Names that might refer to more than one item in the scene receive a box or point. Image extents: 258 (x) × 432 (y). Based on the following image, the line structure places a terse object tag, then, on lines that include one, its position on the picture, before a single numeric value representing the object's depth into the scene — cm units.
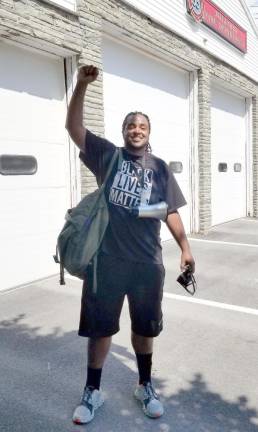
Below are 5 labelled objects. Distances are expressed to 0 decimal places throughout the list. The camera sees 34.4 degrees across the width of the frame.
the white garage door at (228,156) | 1068
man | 257
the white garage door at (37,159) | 526
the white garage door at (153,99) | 702
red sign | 907
